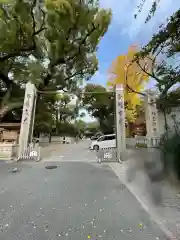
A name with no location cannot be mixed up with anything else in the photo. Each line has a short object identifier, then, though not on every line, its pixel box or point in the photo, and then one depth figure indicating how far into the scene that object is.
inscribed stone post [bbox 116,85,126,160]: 8.26
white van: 13.76
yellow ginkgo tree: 16.03
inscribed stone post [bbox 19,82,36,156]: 8.42
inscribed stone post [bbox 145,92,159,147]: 8.82
